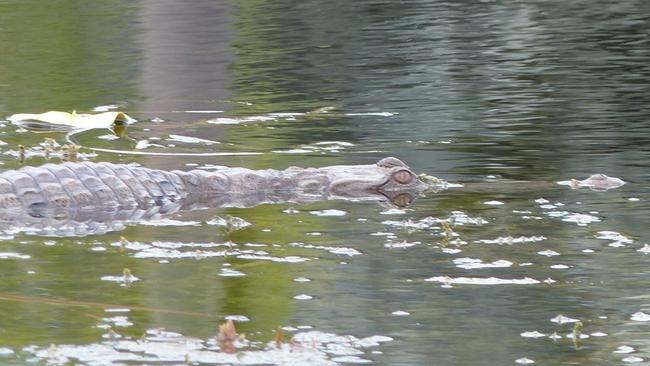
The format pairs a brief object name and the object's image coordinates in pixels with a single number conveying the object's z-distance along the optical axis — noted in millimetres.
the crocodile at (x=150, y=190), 16047
